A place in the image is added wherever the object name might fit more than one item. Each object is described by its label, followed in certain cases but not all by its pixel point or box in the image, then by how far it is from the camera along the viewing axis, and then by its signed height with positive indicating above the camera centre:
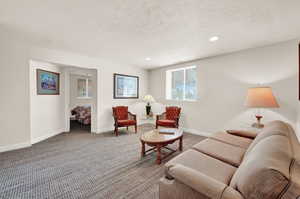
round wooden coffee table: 2.34 -0.76
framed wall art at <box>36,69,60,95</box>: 3.42 +0.43
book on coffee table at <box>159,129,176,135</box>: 2.86 -0.74
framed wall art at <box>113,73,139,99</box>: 4.64 +0.43
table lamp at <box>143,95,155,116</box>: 4.94 -0.08
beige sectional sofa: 0.74 -0.58
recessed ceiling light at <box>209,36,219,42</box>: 2.59 +1.20
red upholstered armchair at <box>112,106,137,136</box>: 3.94 -0.63
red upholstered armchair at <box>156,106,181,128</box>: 3.87 -0.64
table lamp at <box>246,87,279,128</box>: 2.39 -0.02
